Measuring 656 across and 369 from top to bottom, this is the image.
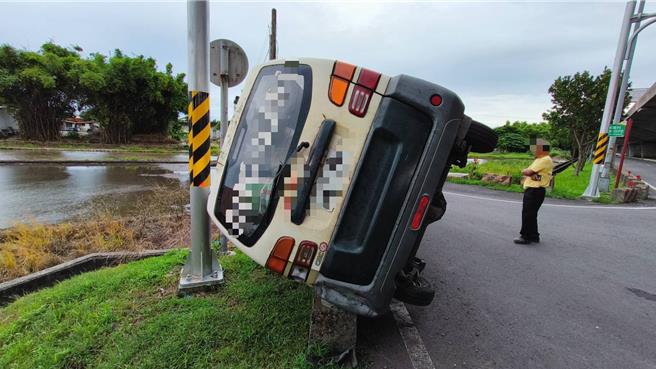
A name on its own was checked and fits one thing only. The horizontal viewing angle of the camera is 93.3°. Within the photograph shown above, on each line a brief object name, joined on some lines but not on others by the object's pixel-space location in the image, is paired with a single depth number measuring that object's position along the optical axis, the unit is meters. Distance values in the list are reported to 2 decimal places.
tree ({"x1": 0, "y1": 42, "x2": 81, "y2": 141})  21.91
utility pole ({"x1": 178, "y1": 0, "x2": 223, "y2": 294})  2.87
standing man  4.67
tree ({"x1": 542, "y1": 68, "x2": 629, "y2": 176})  12.40
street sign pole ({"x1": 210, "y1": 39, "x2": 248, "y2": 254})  3.34
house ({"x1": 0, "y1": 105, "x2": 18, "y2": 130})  27.77
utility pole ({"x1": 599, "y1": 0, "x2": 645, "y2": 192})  8.83
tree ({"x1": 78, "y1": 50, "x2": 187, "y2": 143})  23.42
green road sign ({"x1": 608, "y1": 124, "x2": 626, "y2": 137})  8.69
